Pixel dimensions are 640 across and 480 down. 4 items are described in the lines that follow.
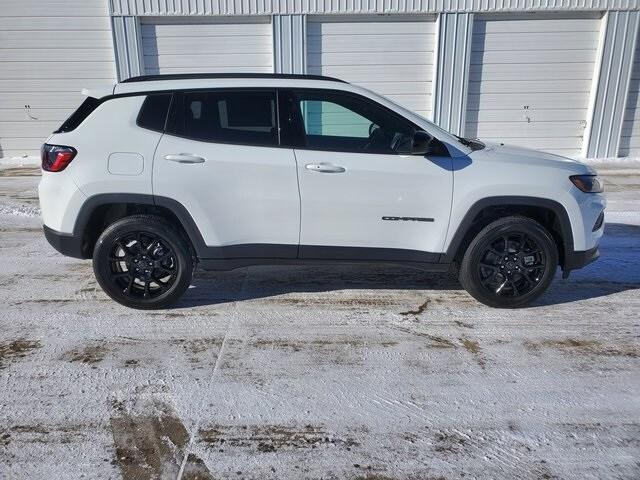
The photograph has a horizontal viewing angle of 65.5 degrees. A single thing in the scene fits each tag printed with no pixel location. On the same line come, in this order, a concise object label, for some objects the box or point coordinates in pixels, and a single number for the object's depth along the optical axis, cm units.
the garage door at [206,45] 1094
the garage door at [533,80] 1095
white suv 374
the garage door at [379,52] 1091
